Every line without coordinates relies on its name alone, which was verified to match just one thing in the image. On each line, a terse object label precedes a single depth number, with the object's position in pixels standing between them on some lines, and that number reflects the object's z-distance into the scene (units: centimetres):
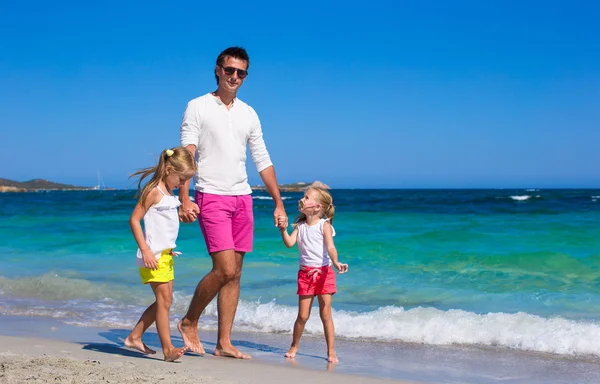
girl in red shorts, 439
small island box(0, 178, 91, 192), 11575
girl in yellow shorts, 393
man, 416
